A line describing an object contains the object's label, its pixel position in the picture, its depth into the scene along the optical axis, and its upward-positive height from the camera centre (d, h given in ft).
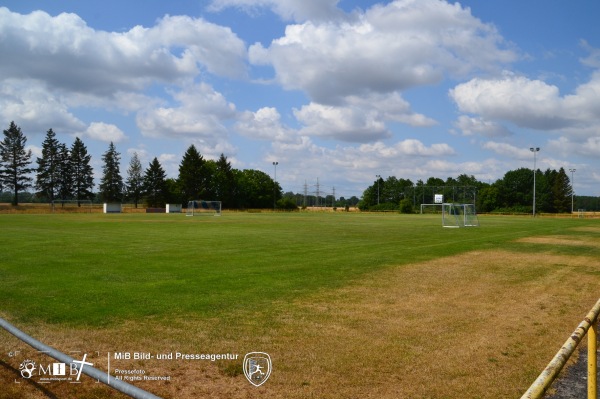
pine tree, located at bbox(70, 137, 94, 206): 343.46 +22.57
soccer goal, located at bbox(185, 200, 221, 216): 274.69 -2.69
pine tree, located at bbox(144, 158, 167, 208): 363.56 +14.08
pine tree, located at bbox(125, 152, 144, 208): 378.94 +16.38
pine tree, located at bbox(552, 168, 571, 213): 426.92 +11.49
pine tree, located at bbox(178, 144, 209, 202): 359.46 +21.71
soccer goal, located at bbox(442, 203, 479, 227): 141.08 -3.52
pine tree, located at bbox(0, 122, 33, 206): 305.53 +27.81
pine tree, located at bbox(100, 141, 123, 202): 369.30 +18.08
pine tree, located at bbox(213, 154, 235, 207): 384.27 +16.91
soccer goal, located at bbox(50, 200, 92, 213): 283.28 -2.26
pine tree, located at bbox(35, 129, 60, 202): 329.72 +22.70
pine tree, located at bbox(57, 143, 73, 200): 337.72 +19.67
